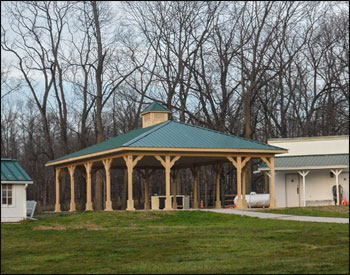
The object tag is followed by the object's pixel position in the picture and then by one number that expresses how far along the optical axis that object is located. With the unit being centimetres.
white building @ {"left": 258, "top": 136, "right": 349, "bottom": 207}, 3547
